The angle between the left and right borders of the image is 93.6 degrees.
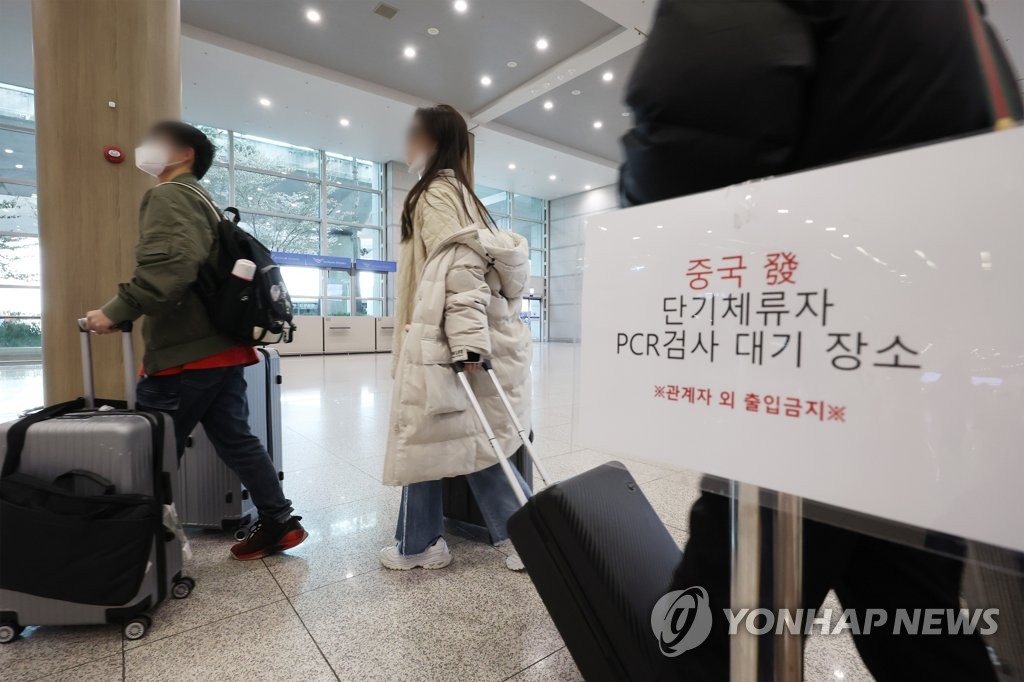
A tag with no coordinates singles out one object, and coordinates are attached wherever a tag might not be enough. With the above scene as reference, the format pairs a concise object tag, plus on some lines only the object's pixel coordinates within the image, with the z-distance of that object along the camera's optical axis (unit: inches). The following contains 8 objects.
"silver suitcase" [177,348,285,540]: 76.5
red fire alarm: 74.0
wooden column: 71.5
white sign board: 16.0
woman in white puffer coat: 62.2
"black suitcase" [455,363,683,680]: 32.1
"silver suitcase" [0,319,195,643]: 50.0
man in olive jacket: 57.6
